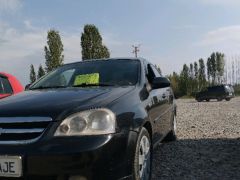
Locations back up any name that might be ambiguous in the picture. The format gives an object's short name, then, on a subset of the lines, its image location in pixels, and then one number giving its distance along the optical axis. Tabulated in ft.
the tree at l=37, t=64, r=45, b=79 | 105.37
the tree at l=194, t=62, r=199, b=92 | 119.68
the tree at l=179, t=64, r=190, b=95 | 118.34
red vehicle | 13.91
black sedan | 5.84
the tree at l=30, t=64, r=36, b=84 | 121.10
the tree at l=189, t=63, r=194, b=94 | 119.29
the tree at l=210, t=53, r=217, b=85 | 145.57
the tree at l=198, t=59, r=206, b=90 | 123.89
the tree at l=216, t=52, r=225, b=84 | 144.87
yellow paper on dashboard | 8.64
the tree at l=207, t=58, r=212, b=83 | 149.42
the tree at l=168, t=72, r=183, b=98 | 117.01
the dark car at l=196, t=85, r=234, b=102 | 63.35
